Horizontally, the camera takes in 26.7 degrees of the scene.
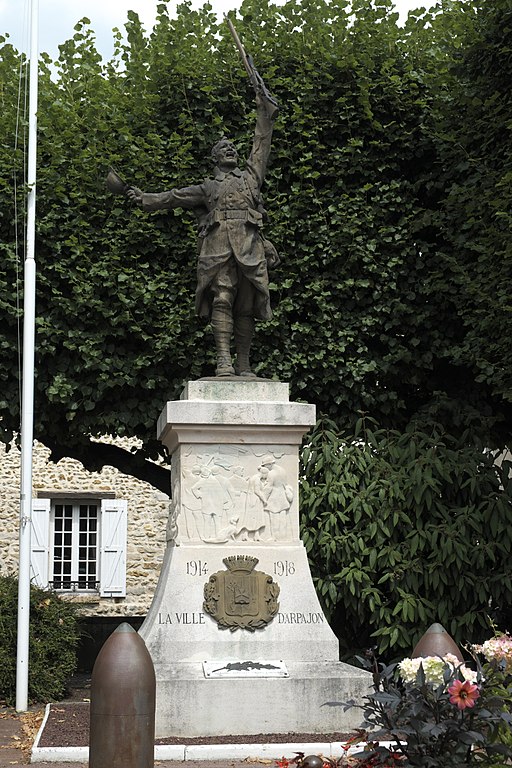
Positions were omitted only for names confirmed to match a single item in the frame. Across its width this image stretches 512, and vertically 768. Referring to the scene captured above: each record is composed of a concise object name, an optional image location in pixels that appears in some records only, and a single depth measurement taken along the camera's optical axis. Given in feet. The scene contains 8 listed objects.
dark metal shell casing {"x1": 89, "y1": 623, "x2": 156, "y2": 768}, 15.33
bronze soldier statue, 27.40
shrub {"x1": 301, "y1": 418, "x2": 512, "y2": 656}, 32.94
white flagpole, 31.81
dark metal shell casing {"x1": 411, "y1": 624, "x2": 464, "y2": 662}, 15.74
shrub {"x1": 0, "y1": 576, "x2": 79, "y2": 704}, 33.30
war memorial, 24.36
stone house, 58.18
